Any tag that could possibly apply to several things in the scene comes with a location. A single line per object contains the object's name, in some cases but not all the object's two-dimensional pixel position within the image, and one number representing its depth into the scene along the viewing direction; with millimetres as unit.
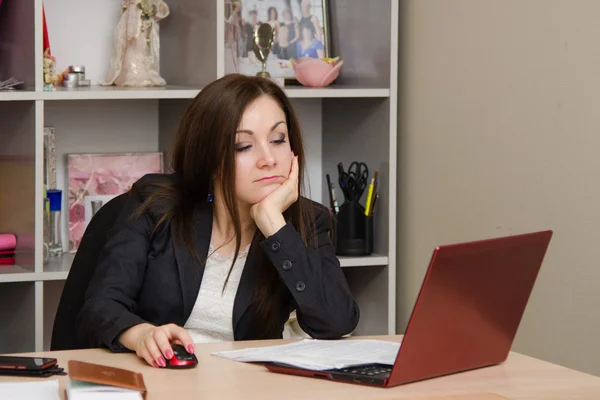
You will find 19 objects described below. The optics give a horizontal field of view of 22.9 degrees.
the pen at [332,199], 4474
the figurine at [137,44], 4279
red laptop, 2036
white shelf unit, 3873
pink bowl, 4340
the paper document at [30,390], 1955
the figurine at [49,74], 3867
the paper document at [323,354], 2223
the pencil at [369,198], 4379
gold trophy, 4257
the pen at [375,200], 4410
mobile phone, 2136
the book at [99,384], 1923
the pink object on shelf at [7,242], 4007
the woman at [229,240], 2704
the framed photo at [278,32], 4492
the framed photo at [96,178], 4379
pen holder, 4343
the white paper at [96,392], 1912
